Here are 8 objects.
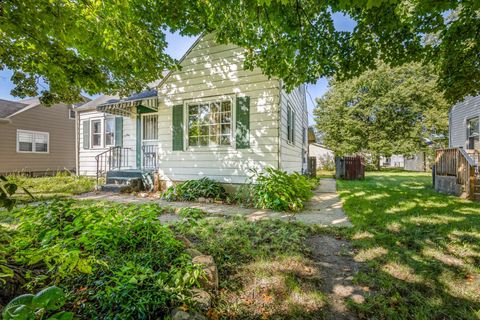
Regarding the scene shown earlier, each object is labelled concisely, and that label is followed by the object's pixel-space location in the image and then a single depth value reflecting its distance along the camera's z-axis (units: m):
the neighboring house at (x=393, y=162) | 33.94
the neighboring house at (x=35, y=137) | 13.66
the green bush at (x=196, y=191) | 6.70
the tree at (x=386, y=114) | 21.64
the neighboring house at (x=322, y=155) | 23.08
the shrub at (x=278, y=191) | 5.56
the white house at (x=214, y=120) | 6.59
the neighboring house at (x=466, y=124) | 10.12
